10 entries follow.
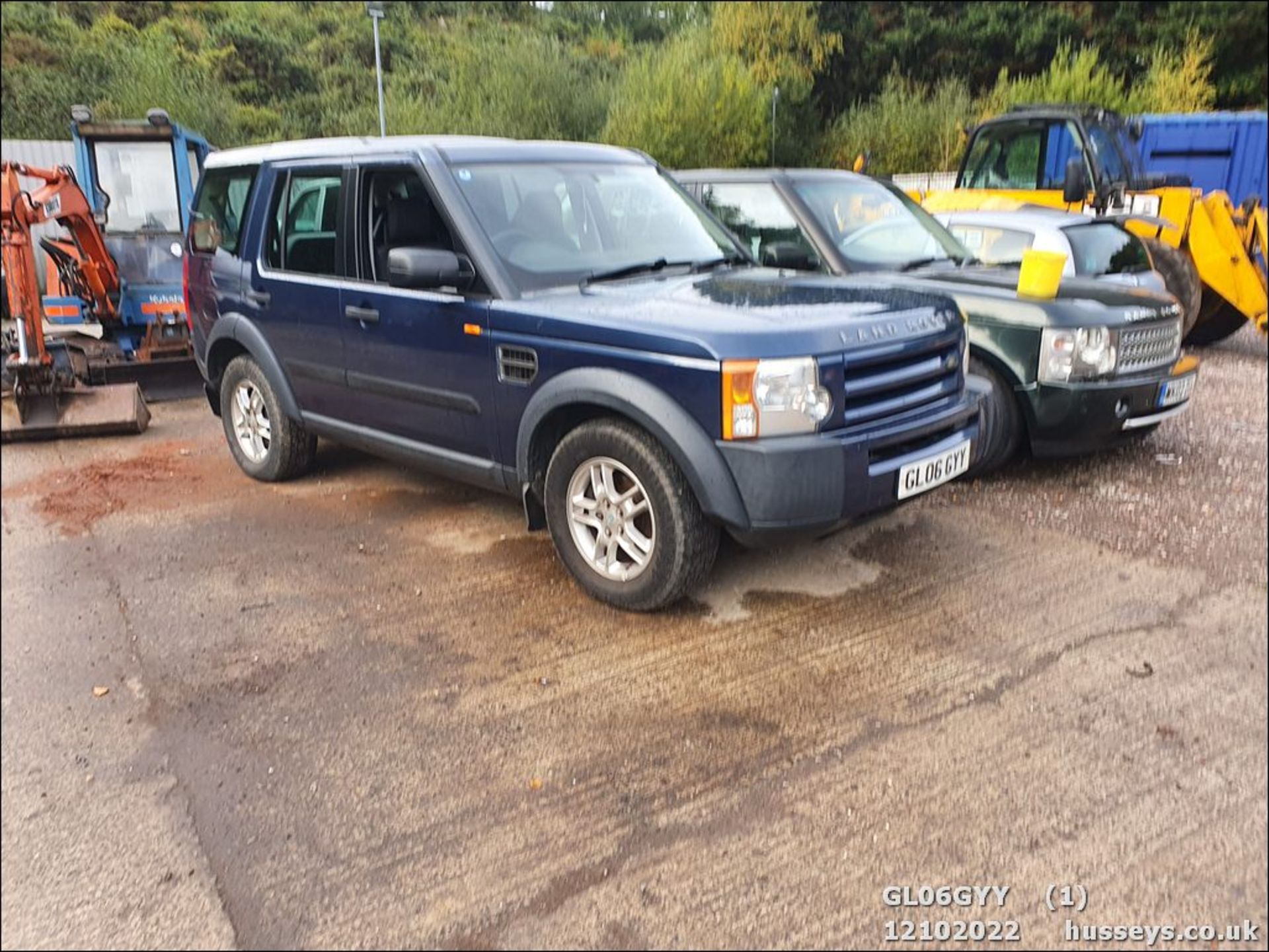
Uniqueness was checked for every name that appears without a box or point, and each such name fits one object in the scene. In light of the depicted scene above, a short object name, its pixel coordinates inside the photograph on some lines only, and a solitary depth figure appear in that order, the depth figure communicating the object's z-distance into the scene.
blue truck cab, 9.80
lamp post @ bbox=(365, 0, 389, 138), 17.31
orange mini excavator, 7.32
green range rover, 5.37
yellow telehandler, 9.04
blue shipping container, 14.56
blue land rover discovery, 3.54
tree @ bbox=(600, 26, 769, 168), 21.84
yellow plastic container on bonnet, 5.54
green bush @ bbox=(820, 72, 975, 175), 23.31
